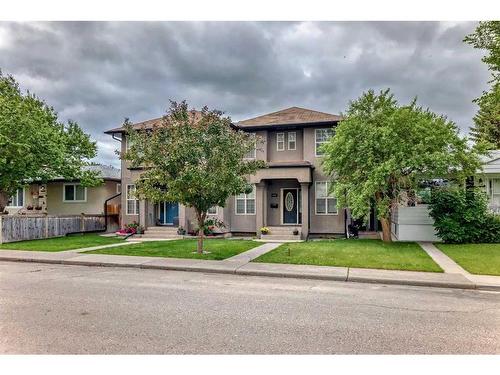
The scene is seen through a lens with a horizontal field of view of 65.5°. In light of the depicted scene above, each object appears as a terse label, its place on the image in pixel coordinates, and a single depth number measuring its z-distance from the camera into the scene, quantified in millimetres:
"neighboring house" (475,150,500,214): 18516
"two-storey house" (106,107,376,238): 20328
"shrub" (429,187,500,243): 16328
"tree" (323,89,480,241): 15289
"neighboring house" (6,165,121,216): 25609
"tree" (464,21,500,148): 14016
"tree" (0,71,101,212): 18859
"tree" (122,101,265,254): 12336
